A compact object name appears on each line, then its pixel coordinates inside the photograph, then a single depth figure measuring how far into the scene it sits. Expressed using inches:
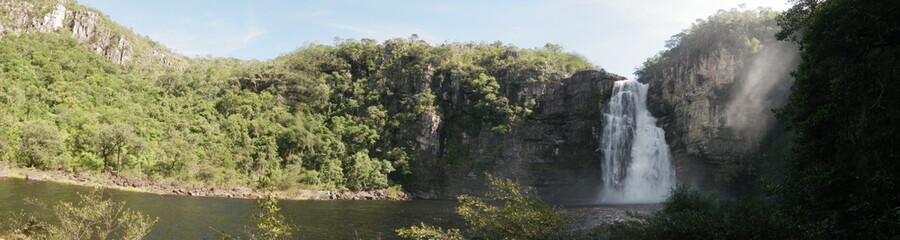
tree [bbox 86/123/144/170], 1867.6
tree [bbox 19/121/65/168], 1781.5
